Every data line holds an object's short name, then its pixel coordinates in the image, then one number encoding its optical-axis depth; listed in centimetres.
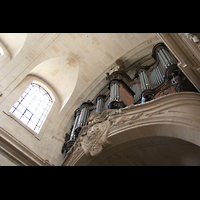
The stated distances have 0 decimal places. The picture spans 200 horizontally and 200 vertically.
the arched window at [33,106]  837
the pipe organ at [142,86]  609
